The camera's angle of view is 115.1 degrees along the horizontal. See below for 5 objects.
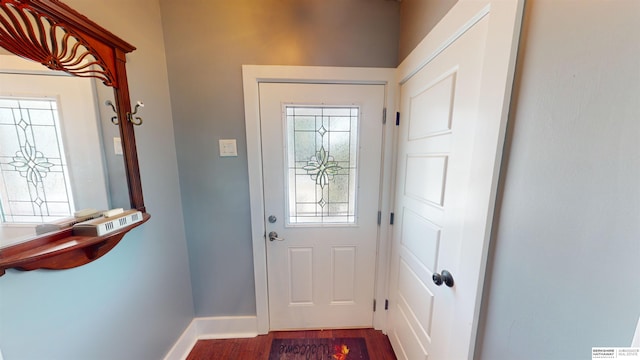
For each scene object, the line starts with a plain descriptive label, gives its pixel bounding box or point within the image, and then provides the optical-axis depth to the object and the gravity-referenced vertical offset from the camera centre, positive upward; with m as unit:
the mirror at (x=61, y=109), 0.64 +0.18
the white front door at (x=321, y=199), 1.40 -0.30
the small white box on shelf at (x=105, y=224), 0.79 -0.28
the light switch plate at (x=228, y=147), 1.39 +0.07
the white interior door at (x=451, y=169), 0.64 -0.04
